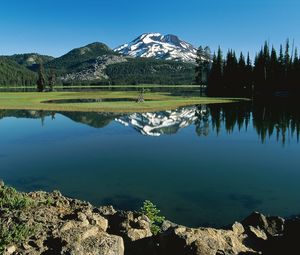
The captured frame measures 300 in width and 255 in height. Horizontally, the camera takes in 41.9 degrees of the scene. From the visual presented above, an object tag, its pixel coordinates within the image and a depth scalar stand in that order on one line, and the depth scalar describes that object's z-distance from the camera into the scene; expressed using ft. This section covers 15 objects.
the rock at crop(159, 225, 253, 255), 37.91
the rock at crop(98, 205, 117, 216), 51.63
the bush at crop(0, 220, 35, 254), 35.28
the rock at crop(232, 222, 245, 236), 45.57
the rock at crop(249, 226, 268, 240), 45.34
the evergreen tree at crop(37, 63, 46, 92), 531.50
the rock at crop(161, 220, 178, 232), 49.70
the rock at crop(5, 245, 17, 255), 34.29
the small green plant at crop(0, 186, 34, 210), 44.60
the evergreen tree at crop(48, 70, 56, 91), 594.49
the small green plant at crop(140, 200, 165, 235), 55.48
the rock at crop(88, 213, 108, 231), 42.70
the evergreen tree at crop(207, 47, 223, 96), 441.68
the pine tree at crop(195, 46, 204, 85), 493.36
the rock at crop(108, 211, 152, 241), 43.42
